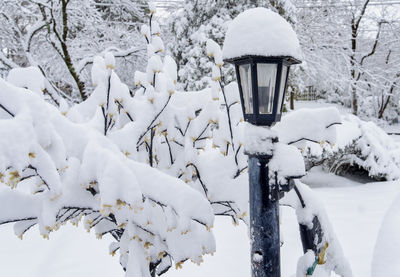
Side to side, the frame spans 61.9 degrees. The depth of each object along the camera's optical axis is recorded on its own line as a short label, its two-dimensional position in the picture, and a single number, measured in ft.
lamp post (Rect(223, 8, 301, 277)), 5.68
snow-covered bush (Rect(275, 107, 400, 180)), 24.71
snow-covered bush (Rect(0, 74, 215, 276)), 4.59
